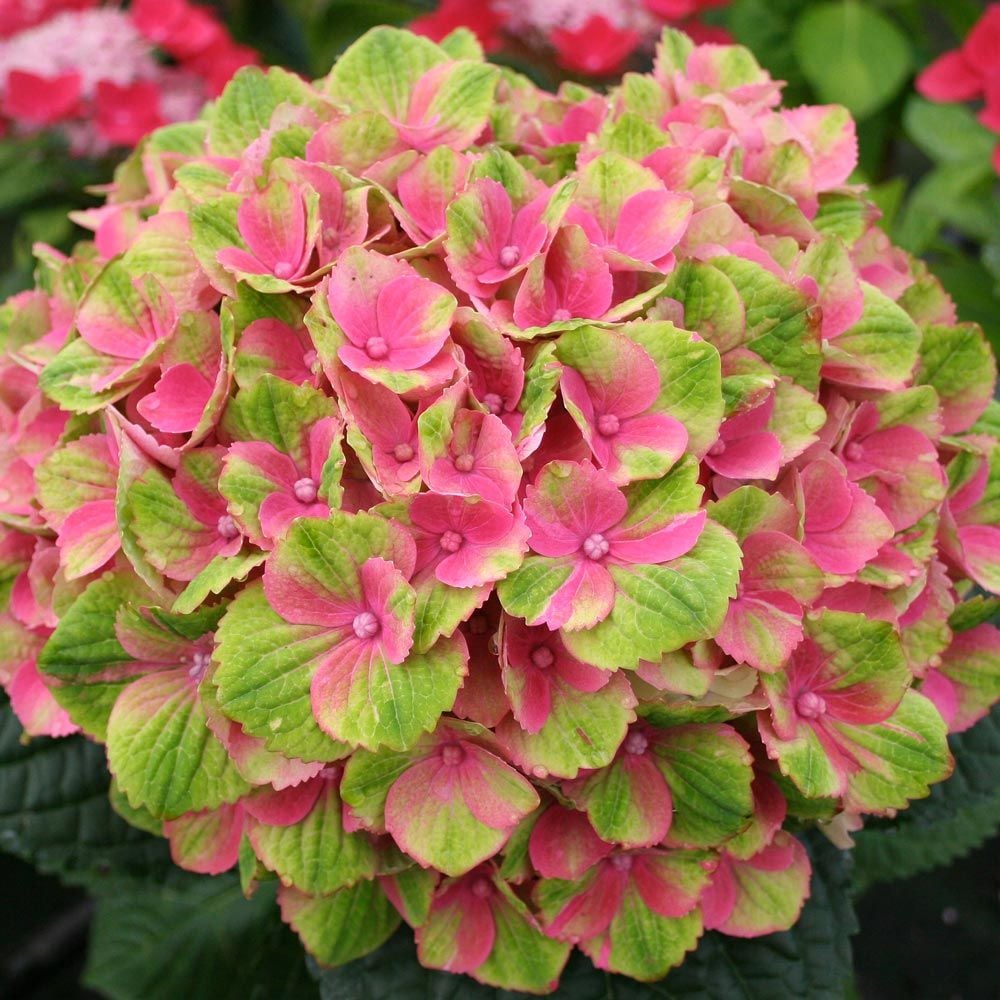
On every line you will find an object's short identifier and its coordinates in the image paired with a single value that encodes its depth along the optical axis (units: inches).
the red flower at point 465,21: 25.0
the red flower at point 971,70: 22.8
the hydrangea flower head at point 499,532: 9.2
